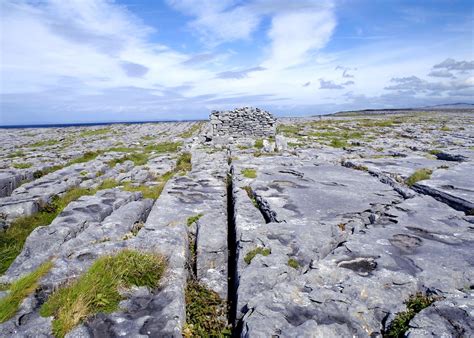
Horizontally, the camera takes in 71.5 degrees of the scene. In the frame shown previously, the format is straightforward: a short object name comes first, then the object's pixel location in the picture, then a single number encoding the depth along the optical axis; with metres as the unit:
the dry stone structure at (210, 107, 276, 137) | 41.62
